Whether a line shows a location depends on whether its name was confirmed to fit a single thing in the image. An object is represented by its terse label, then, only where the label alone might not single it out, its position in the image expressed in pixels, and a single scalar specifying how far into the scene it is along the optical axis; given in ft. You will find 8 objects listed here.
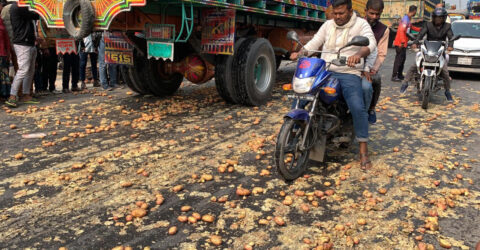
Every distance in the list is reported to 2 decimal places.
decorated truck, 17.66
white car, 33.55
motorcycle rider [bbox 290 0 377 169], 12.52
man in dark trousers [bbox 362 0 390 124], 13.34
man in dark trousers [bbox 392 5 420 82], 32.65
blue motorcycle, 11.51
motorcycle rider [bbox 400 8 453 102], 24.08
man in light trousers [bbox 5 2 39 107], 21.86
